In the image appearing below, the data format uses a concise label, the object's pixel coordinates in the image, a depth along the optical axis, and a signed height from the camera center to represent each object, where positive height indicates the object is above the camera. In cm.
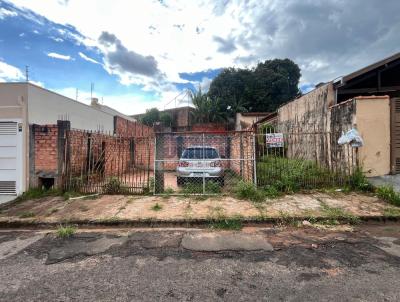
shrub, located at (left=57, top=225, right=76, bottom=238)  475 -153
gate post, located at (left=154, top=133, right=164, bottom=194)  738 -42
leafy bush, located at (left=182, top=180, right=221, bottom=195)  749 -112
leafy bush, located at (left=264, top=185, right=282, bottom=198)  706 -118
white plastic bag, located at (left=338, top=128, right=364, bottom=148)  724 +33
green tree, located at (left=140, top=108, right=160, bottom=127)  2842 +383
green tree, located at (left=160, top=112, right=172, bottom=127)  2805 +354
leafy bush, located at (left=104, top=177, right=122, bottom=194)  758 -108
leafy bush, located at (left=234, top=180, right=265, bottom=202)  687 -117
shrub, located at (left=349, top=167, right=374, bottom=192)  729 -95
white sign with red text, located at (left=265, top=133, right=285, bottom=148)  752 +30
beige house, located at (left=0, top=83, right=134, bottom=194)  744 +62
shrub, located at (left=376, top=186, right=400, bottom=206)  628 -117
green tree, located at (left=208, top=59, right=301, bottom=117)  3019 +749
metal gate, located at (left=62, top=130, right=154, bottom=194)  761 -47
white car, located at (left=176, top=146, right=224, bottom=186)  762 -44
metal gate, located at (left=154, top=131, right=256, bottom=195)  749 -54
